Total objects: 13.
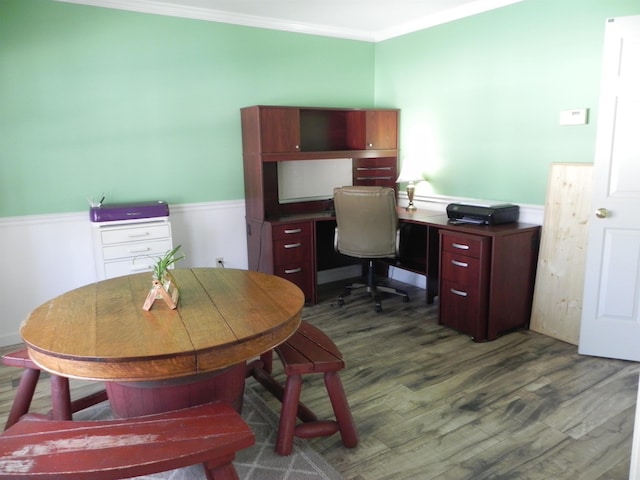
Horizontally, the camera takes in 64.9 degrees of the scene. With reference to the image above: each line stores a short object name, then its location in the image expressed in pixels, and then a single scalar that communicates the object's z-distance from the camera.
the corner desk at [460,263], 3.36
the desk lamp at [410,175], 4.38
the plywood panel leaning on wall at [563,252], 3.29
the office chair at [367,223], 3.72
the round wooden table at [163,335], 1.67
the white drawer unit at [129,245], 3.52
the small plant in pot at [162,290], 2.10
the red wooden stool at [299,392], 2.19
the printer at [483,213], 3.52
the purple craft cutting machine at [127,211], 3.50
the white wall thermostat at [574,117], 3.28
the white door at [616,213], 2.82
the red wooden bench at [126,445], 1.41
